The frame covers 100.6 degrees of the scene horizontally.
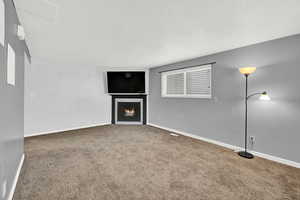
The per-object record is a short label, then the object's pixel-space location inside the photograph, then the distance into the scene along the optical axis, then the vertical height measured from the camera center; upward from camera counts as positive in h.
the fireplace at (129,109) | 4.96 -0.41
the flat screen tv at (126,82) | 4.68 +0.64
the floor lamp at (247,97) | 2.16 +0.04
